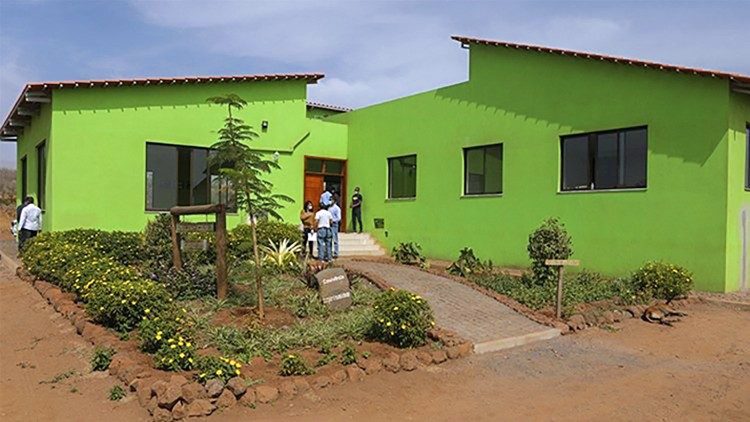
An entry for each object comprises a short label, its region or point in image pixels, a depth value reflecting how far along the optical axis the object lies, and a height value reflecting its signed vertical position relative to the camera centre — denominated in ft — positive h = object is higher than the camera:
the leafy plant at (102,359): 23.47 -5.90
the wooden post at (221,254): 31.65 -2.49
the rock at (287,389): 20.98 -6.19
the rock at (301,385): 21.34 -6.16
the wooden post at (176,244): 35.87 -2.26
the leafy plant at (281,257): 41.06 -3.41
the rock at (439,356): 25.46 -6.07
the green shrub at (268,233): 48.16 -2.23
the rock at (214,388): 20.03 -5.91
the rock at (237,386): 20.39 -5.96
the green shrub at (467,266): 43.49 -4.02
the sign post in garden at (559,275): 32.07 -3.29
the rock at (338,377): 22.31 -6.13
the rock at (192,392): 19.62 -5.96
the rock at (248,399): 20.24 -6.32
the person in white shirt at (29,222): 50.75 -1.56
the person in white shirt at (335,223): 53.57 -1.34
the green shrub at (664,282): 35.96 -4.05
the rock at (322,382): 21.82 -6.17
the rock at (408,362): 24.39 -6.05
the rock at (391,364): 24.04 -6.04
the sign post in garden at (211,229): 31.73 -1.41
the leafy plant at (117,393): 20.71 -6.37
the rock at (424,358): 25.07 -6.04
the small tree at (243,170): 28.37 +1.69
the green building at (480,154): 40.55 +4.63
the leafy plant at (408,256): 48.96 -3.73
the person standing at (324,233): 50.14 -2.06
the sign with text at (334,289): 32.37 -4.32
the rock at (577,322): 31.58 -5.70
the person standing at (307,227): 54.80 -1.73
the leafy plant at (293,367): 22.21 -5.76
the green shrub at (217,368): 20.77 -5.55
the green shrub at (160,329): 23.57 -4.85
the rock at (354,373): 22.84 -6.11
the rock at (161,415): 18.98 -6.46
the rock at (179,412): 19.13 -6.38
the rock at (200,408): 19.33 -6.35
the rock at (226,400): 19.98 -6.28
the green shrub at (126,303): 26.68 -4.27
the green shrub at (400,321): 26.11 -4.76
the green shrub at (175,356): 21.76 -5.36
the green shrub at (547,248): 38.45 -2.31
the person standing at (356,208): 65.67 +0.02
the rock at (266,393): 20.48 -6.21
